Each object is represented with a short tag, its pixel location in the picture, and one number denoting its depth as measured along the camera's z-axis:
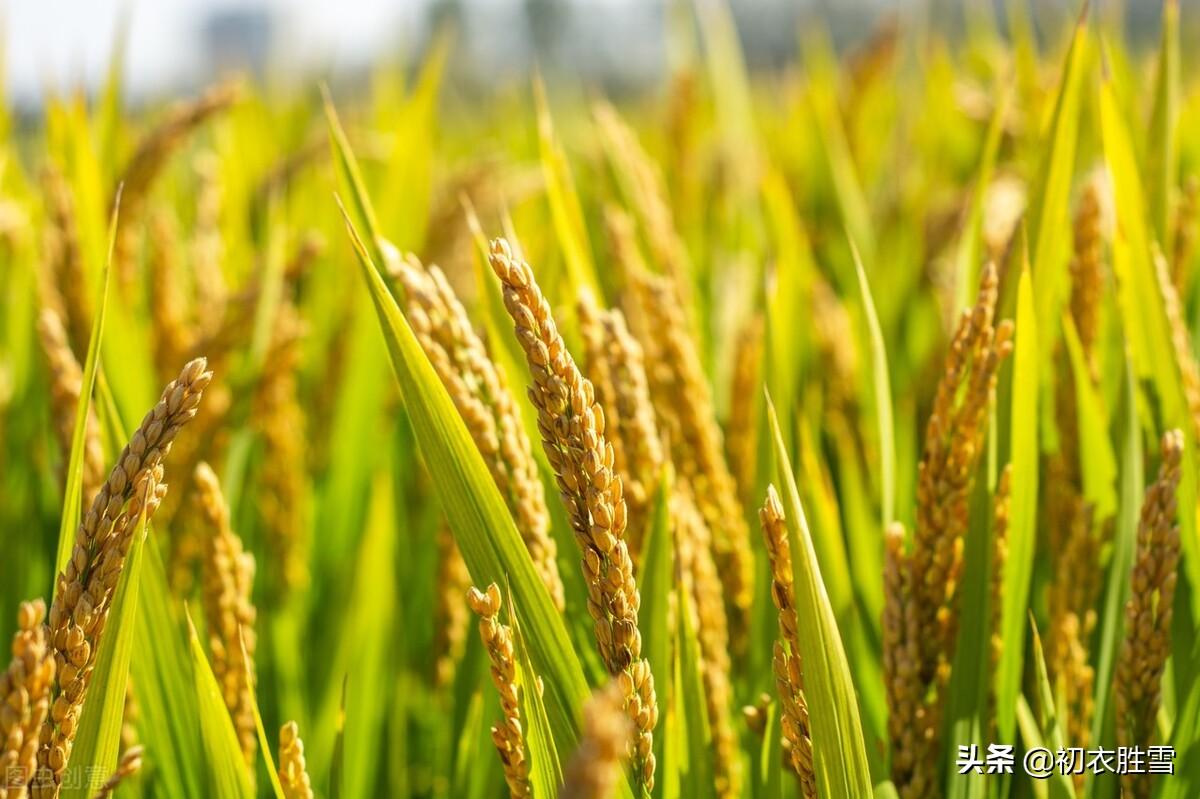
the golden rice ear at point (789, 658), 0.49
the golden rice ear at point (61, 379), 0.78
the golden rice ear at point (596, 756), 0.28
